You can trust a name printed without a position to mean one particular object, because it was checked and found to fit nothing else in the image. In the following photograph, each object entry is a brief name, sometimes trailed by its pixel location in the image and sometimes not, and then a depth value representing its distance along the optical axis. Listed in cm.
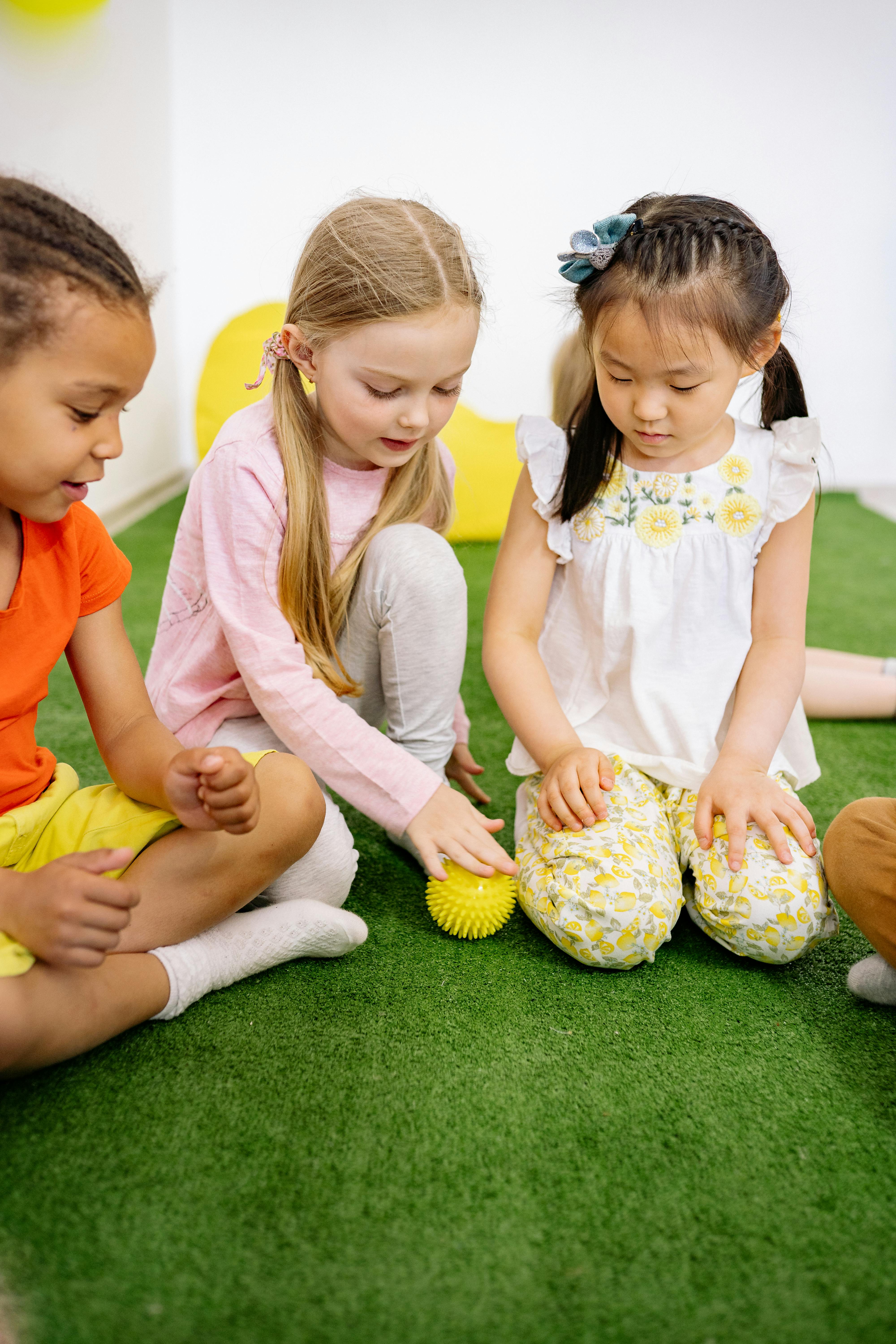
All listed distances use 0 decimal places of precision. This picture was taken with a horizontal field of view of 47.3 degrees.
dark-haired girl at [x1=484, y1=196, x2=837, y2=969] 86
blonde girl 85
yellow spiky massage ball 86
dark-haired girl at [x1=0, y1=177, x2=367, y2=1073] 62
